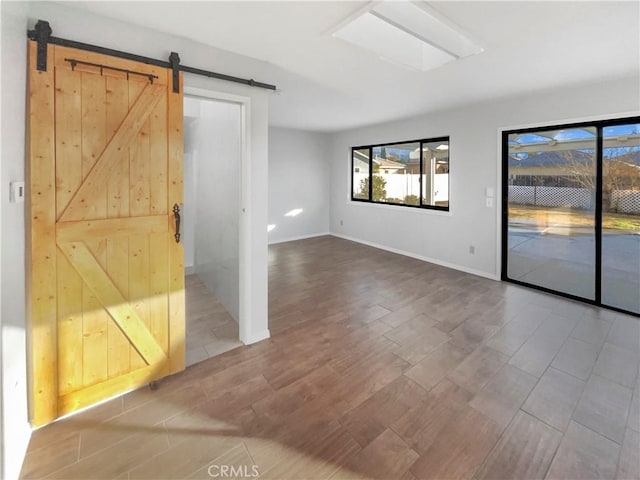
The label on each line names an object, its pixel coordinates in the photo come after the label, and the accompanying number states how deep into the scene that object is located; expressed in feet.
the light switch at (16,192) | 5.03
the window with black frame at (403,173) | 18.22
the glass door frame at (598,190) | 11.37
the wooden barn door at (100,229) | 5.87
